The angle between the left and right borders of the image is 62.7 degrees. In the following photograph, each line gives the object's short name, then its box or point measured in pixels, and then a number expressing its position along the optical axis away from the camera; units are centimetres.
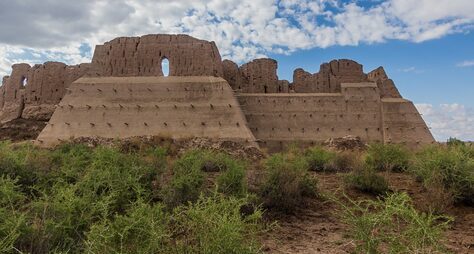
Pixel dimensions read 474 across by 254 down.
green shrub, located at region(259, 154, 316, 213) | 920
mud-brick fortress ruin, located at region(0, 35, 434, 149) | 2411
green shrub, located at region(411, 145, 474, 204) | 976
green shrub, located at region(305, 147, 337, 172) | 1605
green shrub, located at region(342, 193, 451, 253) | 410
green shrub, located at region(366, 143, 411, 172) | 1548
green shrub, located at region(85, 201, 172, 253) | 428
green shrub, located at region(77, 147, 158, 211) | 763
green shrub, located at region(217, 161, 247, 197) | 938
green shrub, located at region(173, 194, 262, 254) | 411
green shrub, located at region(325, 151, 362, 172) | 1591
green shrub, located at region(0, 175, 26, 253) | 443
